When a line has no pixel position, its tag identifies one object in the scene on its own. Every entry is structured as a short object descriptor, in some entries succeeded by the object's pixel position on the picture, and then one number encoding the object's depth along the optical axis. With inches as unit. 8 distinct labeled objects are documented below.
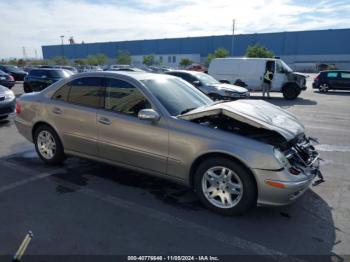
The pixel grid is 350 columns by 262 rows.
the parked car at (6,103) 328.2
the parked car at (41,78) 613.9
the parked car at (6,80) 716.5
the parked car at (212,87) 484.7
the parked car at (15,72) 1074.7
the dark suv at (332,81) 826.2
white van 674.8
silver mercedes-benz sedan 134.4
